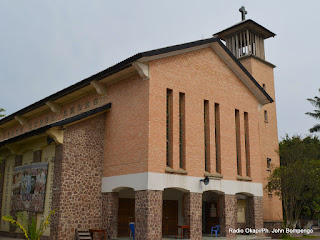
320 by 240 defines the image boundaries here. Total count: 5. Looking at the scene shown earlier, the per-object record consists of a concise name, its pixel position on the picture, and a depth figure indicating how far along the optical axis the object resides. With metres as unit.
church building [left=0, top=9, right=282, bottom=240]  16.42
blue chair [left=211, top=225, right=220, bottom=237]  19.34
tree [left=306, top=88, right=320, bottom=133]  39.28
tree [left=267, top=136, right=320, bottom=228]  24.06
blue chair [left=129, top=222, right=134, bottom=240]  16.36
